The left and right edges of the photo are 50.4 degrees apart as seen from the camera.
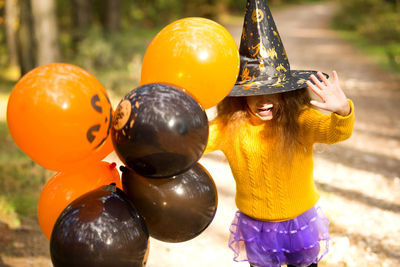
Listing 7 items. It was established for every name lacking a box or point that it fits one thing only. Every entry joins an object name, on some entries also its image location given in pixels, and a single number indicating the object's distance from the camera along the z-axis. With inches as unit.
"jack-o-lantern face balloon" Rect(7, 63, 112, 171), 57.1
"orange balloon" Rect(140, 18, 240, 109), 67.0
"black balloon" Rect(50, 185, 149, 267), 57.1
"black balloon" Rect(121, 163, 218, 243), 64.0
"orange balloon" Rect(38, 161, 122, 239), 66.3
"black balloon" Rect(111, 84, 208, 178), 57.2
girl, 80.7
